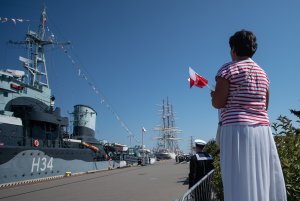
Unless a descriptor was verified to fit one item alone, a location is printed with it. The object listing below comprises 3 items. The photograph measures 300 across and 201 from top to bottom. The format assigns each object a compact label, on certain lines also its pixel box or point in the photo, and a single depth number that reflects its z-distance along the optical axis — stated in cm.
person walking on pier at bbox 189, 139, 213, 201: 468
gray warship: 1476
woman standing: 181
